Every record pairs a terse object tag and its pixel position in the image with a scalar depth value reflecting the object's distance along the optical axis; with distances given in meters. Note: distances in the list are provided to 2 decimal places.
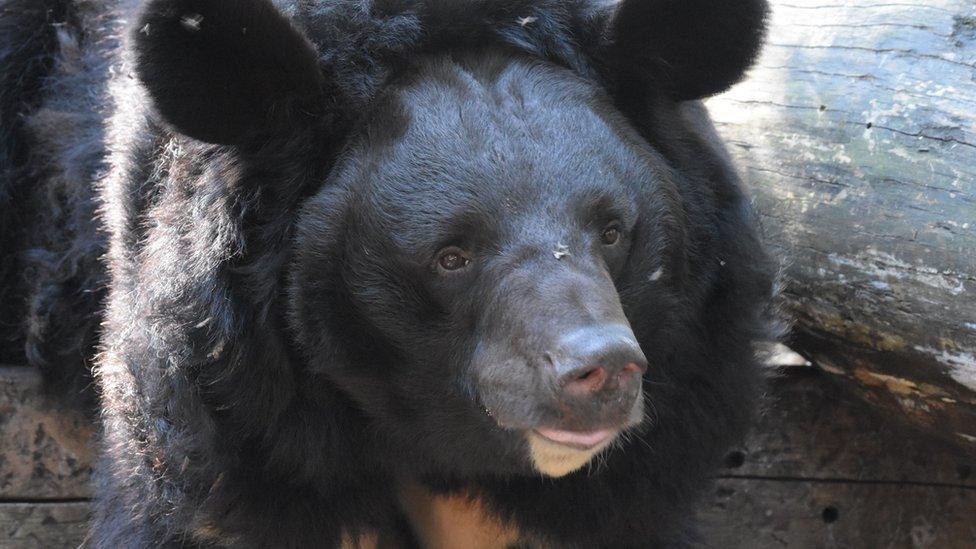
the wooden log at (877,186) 7.43
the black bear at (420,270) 5.98
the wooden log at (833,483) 9.41
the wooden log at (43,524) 8.97
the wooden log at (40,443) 8.98
